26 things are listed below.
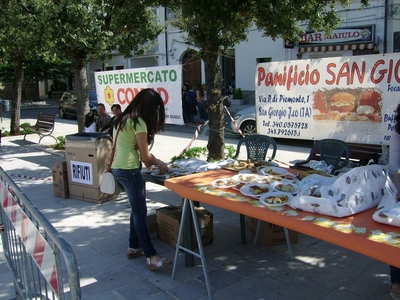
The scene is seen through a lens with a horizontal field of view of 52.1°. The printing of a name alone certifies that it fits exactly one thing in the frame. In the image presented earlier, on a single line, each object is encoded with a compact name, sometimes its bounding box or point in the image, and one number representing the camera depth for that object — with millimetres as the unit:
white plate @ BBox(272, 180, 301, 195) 3276
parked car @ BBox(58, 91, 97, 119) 19875
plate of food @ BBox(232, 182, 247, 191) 3473
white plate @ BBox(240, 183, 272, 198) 3232
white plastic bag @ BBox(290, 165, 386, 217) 2672
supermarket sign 7516
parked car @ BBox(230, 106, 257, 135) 12266
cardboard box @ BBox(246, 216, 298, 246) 4473
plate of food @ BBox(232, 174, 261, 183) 3662
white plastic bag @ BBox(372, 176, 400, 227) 2424
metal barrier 1870
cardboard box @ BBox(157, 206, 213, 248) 4445
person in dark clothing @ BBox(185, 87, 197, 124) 17453
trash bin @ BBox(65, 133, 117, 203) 6188
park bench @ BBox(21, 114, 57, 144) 12492
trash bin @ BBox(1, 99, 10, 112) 17227
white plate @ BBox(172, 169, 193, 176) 4430
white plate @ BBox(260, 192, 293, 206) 2972
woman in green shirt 3797
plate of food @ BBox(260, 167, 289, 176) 4026
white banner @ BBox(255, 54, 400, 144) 5691
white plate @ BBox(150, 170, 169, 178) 4388
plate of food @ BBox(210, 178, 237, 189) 3521
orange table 2217
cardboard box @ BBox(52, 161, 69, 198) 6547
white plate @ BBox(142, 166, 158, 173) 4649
